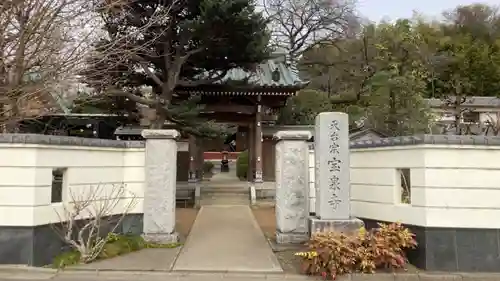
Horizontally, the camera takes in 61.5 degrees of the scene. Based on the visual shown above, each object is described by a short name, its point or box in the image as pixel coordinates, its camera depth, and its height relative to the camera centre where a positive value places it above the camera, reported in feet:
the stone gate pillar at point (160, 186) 29.37 -1.26
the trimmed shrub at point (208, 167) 88.84 +0.28
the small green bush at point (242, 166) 75.21 +0.42
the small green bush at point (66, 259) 23.65 -5.23
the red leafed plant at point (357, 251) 22.40 -4.50
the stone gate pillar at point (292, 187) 29.66 -1.33
